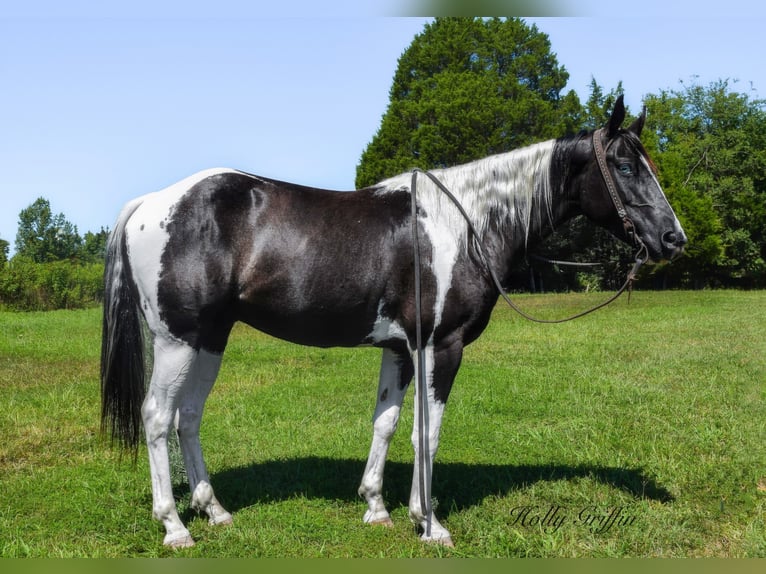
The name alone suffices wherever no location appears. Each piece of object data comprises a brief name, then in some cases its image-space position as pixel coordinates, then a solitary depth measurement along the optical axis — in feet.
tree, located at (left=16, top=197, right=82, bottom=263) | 145.28
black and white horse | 12.08
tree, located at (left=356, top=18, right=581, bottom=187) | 77.97
